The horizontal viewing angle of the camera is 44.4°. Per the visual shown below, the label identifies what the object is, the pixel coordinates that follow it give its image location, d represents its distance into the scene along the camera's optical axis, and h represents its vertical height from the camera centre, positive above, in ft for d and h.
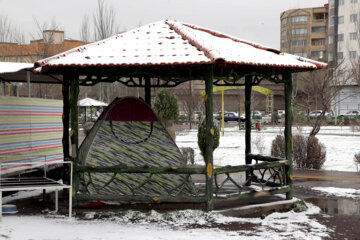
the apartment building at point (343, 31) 197.77 +41.86
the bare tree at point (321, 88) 65.73 +4.63
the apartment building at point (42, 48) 101.24 +20.54
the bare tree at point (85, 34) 118.73 +22.54
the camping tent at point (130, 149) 29.19 -2.15
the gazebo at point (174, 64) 25.57 +3.13
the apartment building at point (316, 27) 273.54 +55.65
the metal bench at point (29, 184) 24.48 -3.90
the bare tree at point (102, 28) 114.49 +23.24
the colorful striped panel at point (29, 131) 30.68 -0.97
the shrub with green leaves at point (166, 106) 65.57 +1.64
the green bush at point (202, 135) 57.52 -2.42
